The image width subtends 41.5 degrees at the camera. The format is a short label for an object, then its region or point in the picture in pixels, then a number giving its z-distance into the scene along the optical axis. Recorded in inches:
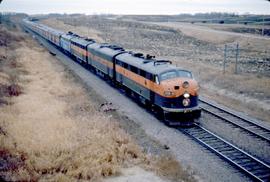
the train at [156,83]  761.0
